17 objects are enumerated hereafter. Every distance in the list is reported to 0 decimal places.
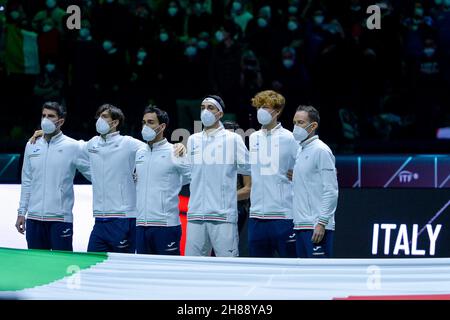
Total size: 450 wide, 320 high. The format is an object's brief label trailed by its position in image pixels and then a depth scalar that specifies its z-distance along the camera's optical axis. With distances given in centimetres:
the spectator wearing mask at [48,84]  1541
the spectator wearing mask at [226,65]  1491
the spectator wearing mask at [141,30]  1551
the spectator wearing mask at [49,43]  1566
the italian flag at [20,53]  1558
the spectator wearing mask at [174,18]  1585
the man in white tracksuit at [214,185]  1074
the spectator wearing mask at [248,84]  1453
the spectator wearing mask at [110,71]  1523
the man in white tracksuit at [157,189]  1088
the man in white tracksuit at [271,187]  1077
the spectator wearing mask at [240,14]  1562
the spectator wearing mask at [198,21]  1567
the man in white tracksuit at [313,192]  1023
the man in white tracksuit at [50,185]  1123
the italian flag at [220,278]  888
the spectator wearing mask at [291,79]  1467
